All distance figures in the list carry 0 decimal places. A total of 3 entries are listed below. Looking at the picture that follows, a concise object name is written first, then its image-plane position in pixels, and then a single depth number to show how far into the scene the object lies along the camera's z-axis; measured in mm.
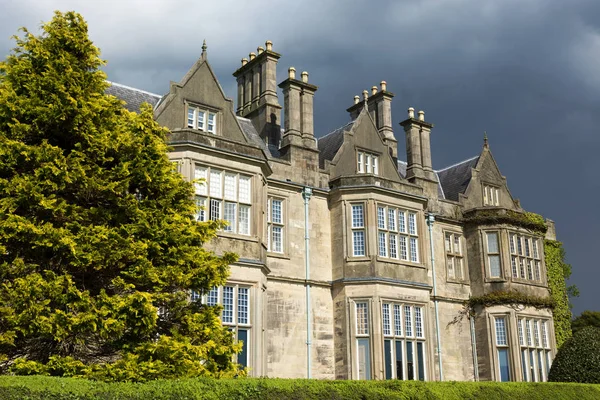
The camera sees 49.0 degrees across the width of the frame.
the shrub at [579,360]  22266
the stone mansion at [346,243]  20000
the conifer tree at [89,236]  12188
